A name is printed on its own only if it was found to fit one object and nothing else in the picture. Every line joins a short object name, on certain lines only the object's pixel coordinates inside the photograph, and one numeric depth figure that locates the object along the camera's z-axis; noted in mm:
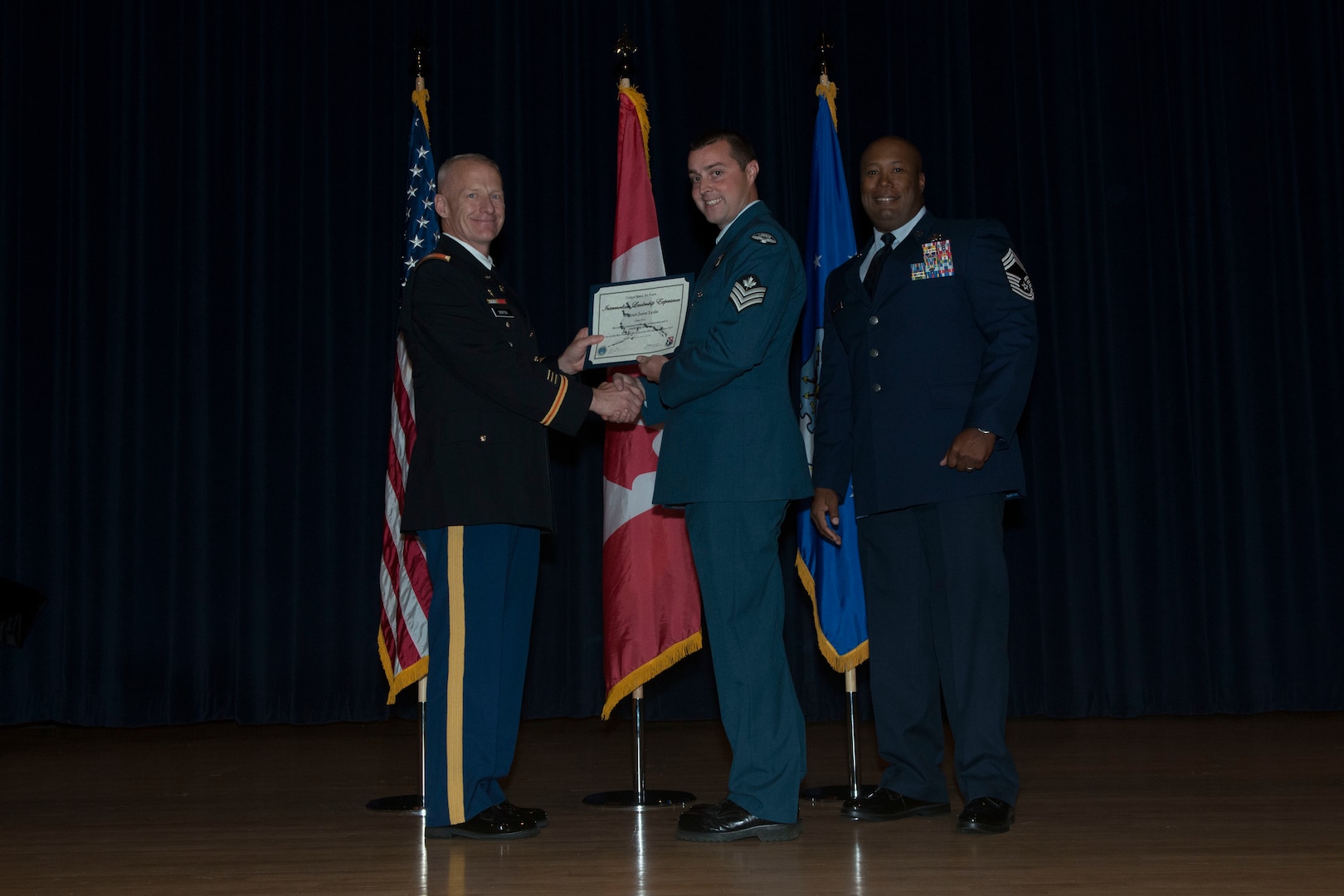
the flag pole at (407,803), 3070
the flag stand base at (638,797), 3102
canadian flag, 3381
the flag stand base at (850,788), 3115
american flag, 3400
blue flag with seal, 3404
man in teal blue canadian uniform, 2523
